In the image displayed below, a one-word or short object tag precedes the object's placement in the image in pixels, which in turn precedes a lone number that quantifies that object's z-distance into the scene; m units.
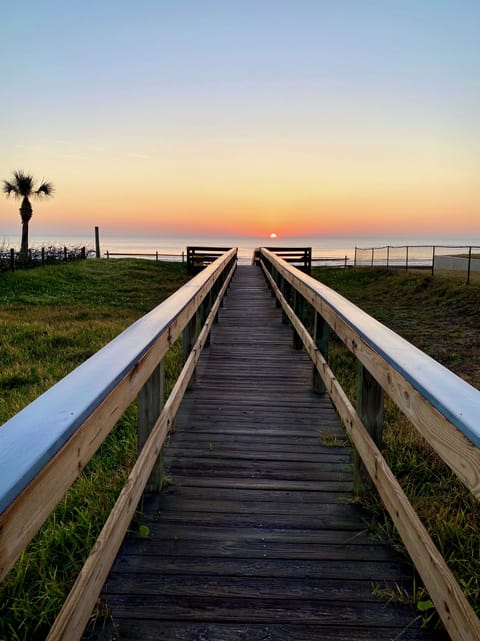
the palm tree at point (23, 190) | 29.94
